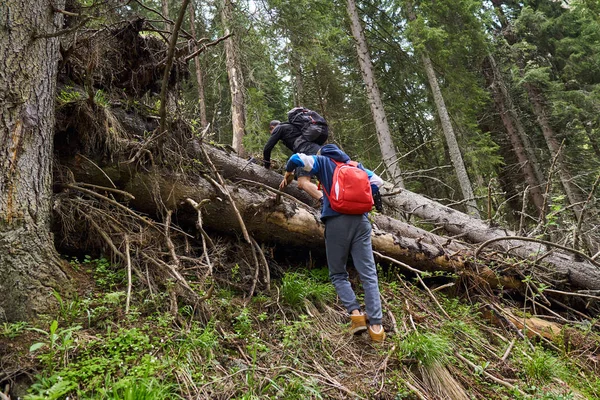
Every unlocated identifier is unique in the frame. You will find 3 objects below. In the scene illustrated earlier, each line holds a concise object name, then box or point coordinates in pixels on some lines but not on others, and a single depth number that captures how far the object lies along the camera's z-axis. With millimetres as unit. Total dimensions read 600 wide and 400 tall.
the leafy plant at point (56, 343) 2314
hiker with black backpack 5992
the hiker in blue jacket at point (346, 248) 3680
